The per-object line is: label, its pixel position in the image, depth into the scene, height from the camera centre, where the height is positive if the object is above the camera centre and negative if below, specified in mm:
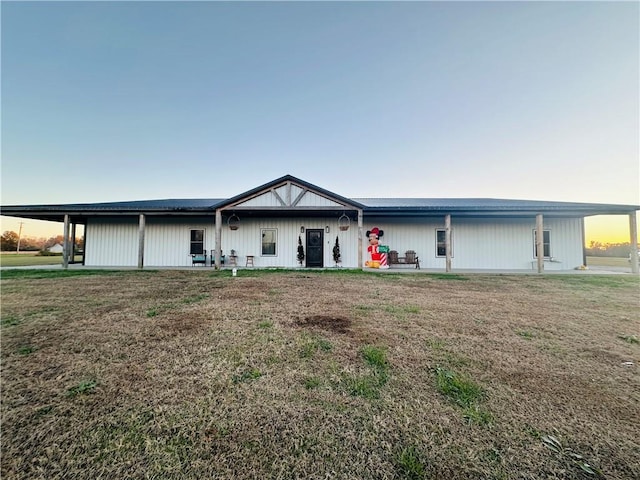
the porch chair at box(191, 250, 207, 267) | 12859 -345
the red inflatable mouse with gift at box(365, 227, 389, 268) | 12045 -49
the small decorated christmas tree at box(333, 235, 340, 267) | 12828 -99
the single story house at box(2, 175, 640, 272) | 12656 +779
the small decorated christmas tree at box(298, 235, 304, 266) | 12906 -98
